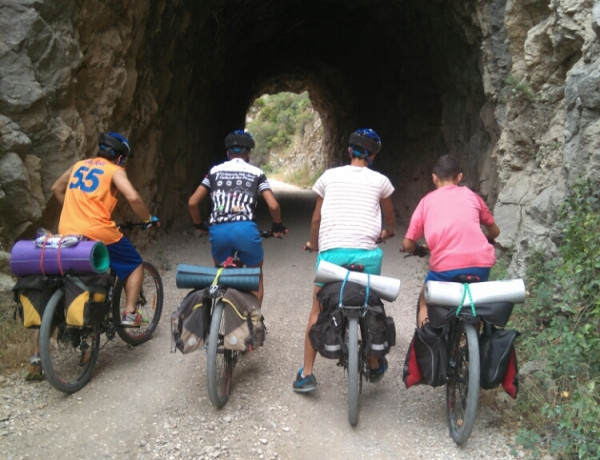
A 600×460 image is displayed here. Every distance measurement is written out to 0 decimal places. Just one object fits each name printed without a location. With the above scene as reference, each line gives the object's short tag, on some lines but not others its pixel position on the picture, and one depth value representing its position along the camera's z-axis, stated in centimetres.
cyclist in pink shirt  360
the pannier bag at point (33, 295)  381
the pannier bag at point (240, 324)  376
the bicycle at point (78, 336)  376
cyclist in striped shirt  390
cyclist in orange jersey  419
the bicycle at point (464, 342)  327
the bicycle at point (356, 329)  356
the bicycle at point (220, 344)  364
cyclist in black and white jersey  431
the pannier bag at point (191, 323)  376
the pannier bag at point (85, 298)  380
